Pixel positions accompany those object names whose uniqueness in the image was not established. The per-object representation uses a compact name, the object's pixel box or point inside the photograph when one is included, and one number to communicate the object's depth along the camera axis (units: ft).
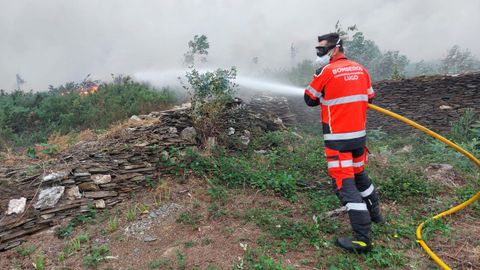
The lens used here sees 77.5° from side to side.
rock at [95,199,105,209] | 12.72
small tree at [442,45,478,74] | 60.30
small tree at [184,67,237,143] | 17.63
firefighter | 9.56
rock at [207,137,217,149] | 16.94
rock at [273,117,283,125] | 23.57
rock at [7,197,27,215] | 11.12
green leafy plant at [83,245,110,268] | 9.57
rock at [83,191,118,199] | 12.73
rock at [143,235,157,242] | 10.96
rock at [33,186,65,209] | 11.60
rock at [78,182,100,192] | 12.82
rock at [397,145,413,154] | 21.59
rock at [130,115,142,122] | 17.83
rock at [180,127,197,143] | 16.89
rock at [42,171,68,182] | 12.15
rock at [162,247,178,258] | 9.80
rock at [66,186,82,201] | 12.34
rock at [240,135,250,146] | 18.42
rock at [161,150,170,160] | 15.11
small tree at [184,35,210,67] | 52.34
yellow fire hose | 8.80
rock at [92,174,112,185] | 13.23
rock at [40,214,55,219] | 11.53
